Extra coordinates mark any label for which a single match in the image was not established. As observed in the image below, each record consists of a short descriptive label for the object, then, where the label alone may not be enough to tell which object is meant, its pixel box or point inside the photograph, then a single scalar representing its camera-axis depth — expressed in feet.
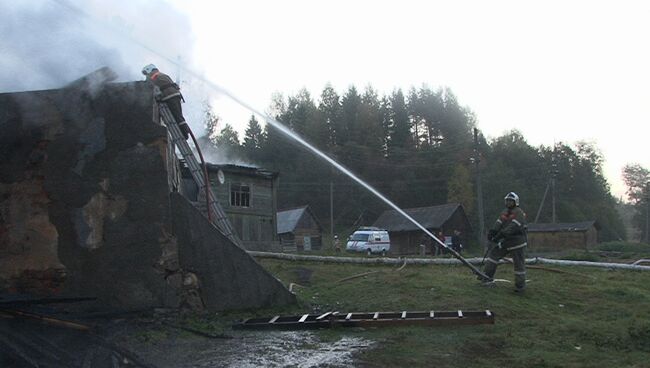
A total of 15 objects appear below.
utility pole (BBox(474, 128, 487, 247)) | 119.03
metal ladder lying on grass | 22.44
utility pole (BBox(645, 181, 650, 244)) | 247.13
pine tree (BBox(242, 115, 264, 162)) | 219.00
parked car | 126.21
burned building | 22.68
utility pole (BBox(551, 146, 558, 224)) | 173.79
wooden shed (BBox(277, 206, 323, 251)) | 165.99
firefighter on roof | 30.85
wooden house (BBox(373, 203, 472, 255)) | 161.17
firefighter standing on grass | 31.91
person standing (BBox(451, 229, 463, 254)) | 100.02
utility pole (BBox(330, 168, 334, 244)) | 188.75
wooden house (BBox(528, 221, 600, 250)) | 169.48
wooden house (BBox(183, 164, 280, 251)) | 102.91
